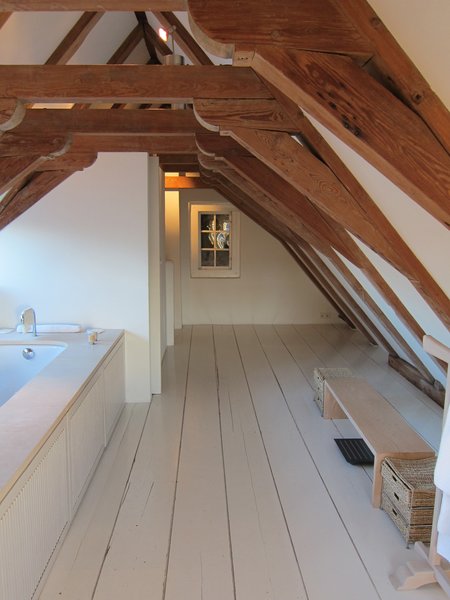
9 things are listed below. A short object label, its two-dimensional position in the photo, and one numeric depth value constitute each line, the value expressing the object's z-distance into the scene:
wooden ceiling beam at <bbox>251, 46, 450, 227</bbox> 1.31
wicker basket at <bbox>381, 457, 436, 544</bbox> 2.18
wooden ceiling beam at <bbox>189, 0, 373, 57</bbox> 1.26
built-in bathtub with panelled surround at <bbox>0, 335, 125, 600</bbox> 1.62
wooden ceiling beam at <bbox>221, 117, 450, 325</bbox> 2.23
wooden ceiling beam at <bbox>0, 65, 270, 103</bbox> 2.07
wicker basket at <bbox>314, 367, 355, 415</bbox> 3.89
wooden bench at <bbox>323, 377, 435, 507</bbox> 2.52
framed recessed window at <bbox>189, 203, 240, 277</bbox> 7.50
